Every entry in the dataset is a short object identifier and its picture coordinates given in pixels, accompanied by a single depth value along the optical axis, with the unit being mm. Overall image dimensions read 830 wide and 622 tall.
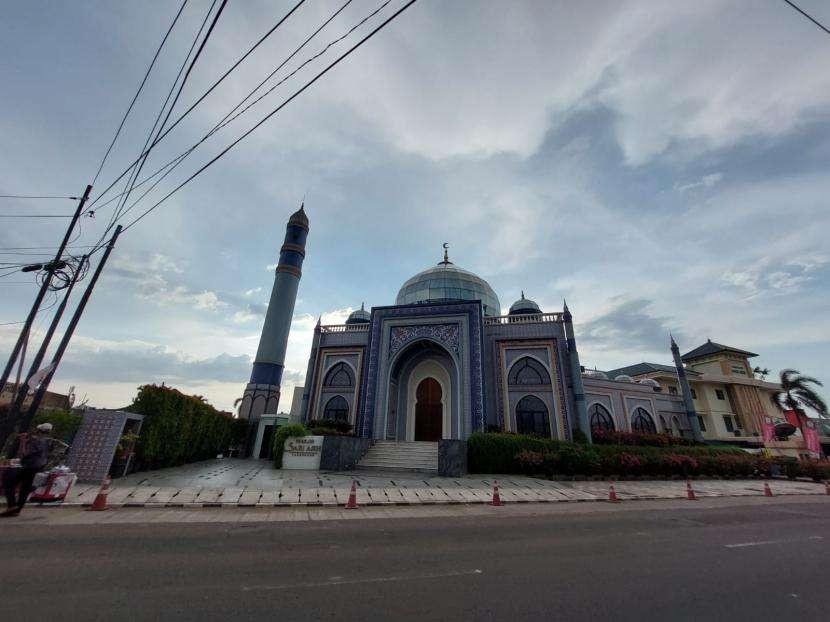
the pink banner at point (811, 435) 26212
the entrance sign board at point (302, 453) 15727
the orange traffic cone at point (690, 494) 11965
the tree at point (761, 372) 37938
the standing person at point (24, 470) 6555
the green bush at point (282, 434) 16125
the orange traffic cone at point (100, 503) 7188
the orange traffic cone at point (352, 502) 8570
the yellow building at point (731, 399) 31844
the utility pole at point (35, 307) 11035
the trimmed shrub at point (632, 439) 20391
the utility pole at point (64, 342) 10005
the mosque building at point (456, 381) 20656
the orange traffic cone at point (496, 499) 9727
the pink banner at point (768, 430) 26059
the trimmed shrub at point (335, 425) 18234
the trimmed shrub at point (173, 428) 12438
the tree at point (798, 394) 28469
